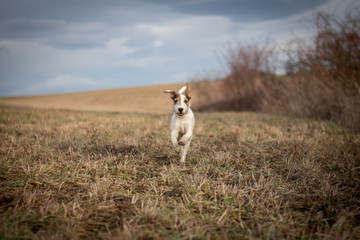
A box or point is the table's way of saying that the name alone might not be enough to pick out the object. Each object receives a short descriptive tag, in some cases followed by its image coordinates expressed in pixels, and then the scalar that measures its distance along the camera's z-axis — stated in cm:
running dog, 412
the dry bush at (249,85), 1454
